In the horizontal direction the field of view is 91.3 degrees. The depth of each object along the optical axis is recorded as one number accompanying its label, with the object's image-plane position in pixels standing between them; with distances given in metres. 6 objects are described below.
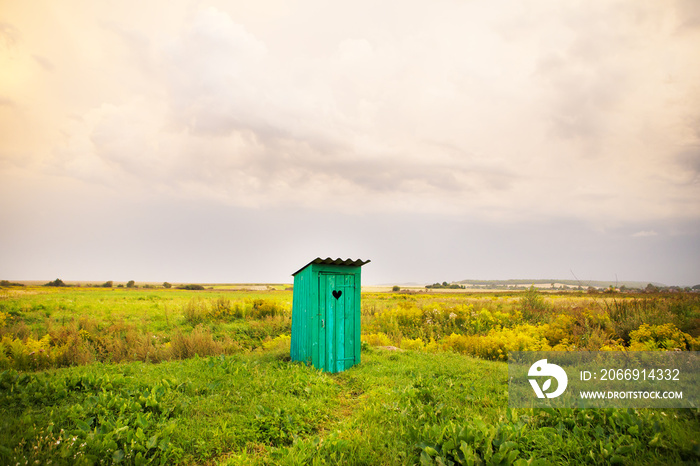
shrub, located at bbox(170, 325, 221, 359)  10.67
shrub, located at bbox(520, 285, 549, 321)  17.11
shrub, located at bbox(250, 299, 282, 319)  19.56
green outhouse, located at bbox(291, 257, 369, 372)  8.77
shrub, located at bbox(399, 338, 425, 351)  11.62
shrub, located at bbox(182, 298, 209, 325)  17.86
